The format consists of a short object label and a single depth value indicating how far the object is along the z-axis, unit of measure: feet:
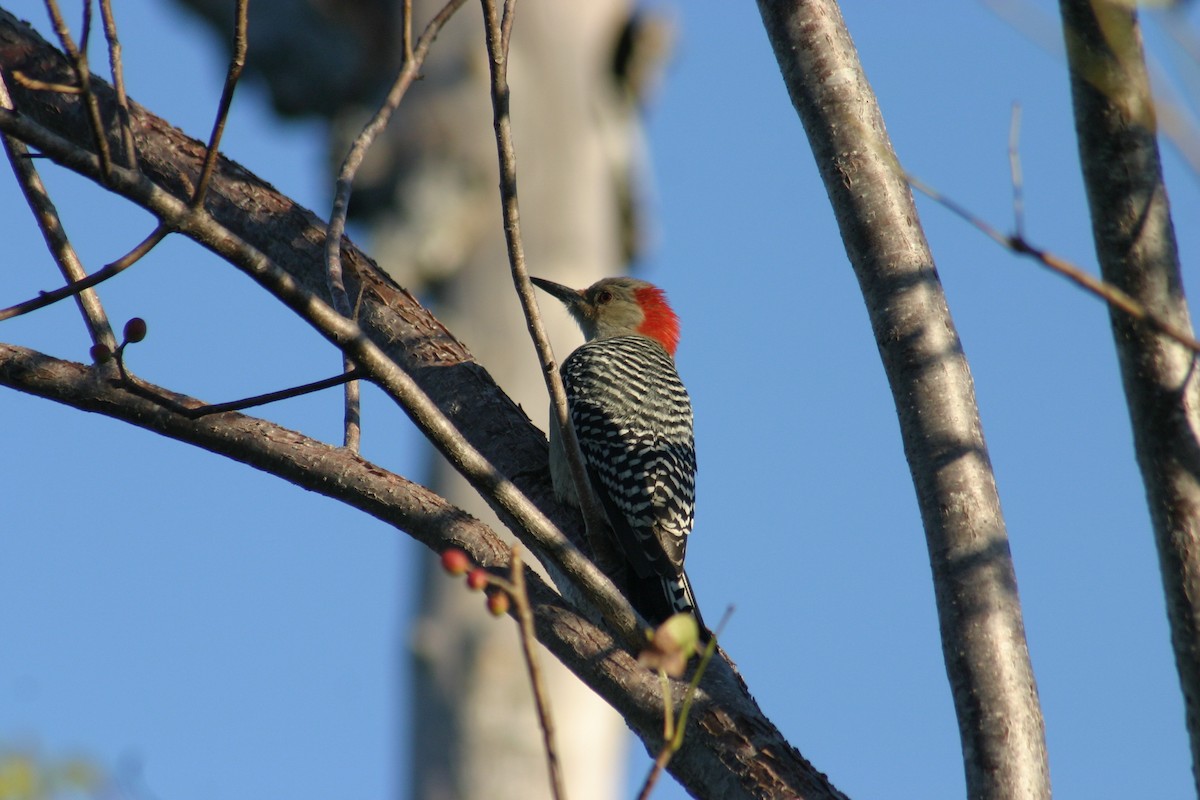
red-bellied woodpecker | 34.76
